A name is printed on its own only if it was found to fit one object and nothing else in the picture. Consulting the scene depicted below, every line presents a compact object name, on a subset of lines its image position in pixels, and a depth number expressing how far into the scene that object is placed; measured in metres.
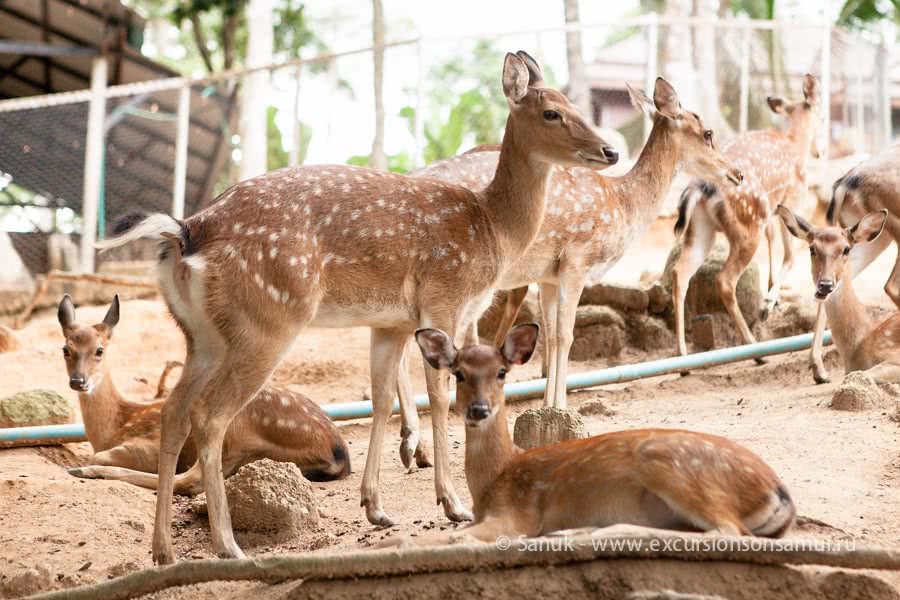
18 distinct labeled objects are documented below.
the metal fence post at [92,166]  13.07
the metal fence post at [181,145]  13.15
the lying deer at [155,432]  6.91
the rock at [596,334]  10.73
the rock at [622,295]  11.07
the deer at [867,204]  8.91
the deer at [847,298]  8.36
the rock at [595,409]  7.95
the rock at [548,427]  5.98
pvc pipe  7.61
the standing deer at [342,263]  5.14
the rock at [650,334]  10.85
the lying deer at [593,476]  4.05
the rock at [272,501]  5.63
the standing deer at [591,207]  7.85
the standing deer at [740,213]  10.05
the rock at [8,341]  11.33
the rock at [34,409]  8.05
